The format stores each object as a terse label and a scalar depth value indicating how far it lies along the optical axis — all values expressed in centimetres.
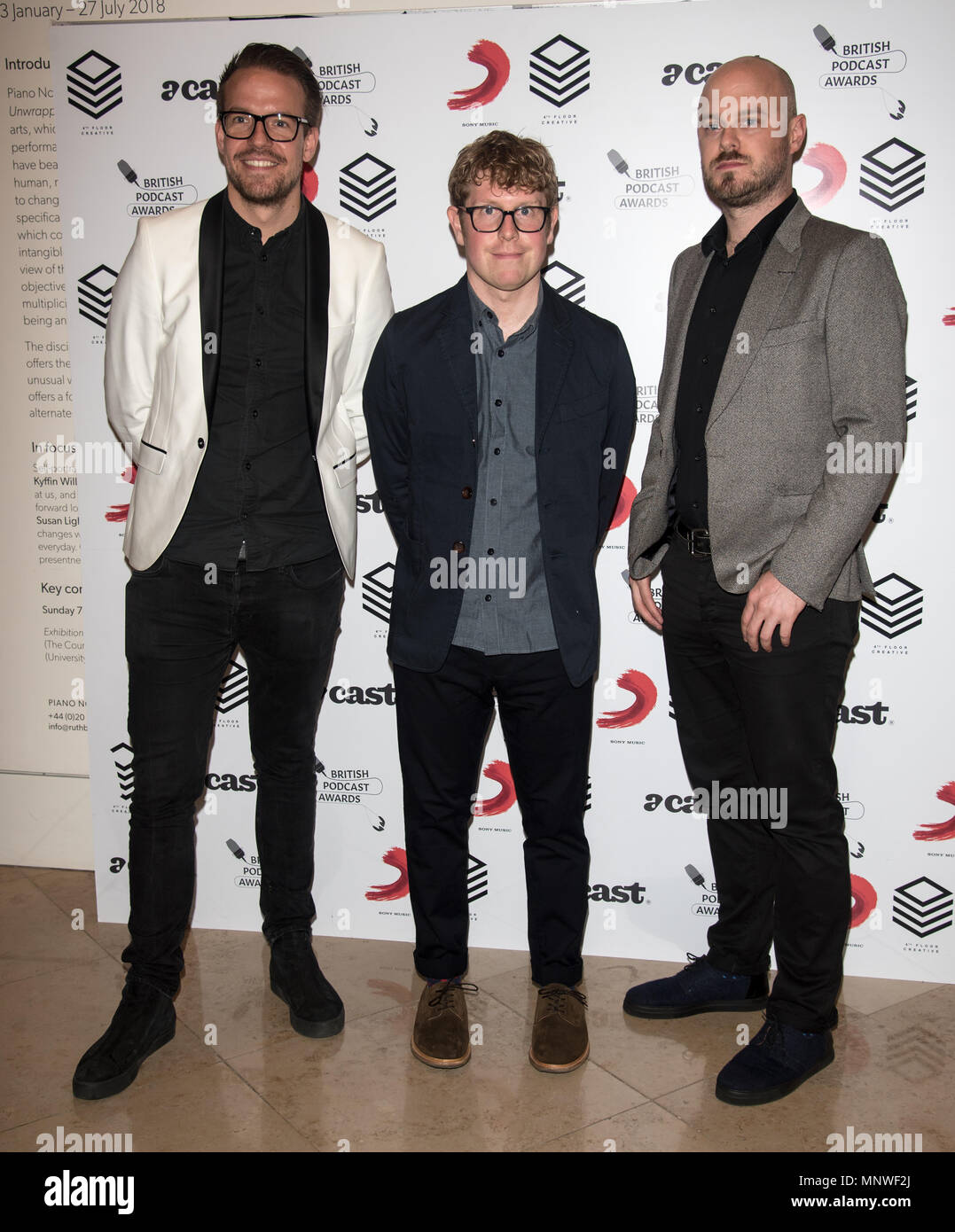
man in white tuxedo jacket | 266
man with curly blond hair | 259
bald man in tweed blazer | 242
